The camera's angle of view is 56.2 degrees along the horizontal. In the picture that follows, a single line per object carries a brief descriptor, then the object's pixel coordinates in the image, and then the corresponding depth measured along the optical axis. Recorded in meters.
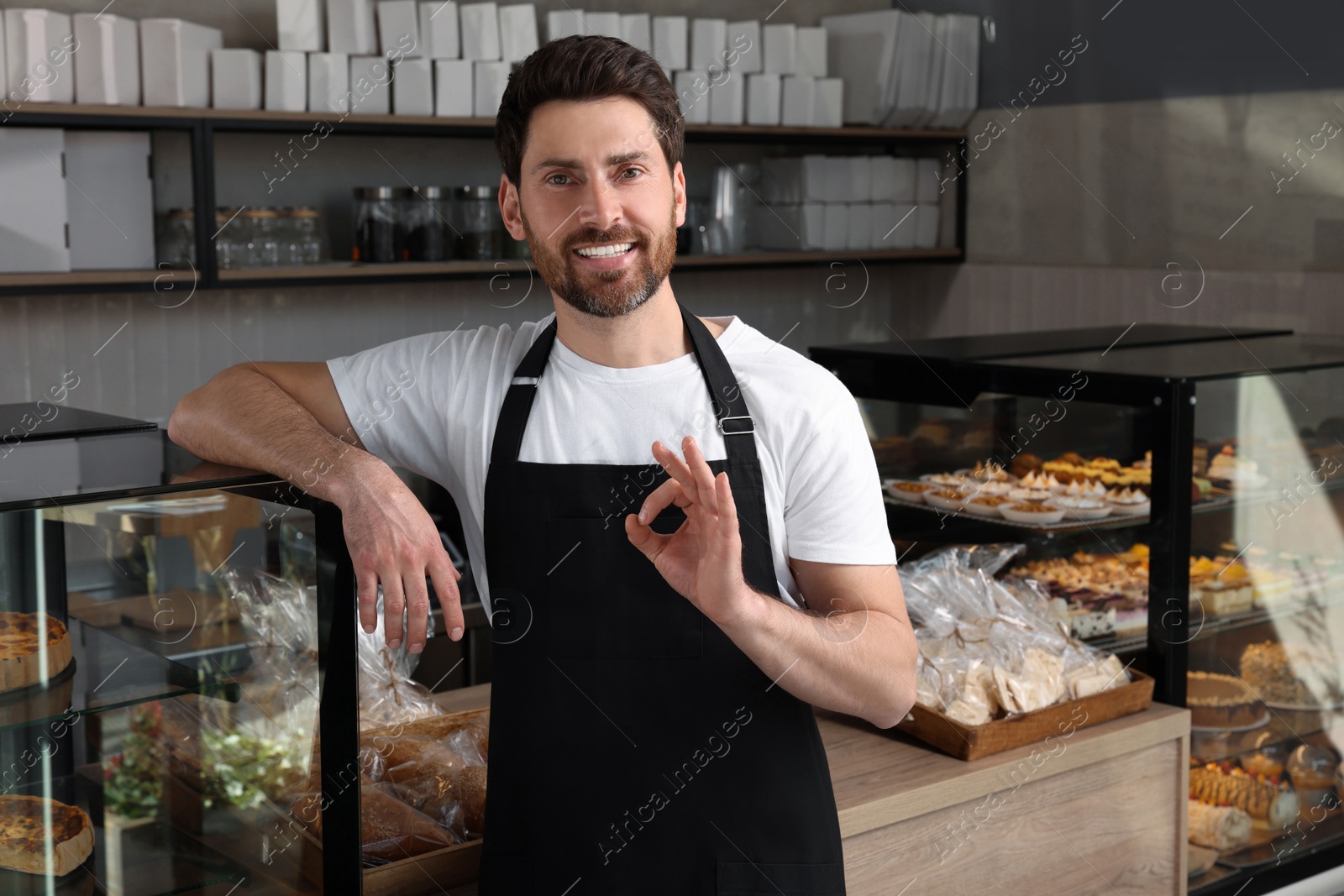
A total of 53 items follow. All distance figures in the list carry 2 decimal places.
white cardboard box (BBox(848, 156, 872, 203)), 4.39
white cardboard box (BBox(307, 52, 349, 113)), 3.32
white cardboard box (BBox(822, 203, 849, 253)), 4.38
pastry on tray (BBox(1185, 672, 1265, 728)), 2.42
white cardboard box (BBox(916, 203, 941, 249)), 4.63
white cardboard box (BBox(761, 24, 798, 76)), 4.23
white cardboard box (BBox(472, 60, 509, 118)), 3.60
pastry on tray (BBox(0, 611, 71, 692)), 1.12
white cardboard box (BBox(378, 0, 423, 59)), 3.40
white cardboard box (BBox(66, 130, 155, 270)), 3.08
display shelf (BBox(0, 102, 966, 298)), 3.00
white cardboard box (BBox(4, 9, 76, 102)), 2.92
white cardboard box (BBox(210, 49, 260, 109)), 3.21
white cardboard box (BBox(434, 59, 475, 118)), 3.54
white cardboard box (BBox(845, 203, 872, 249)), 4.45
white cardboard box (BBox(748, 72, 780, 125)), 4.14
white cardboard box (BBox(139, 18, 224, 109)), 3.10
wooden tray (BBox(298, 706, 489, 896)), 1.43
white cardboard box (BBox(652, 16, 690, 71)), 3.93
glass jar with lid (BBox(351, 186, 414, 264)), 3.54
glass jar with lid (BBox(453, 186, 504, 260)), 3.64
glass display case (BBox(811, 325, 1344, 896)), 2.11
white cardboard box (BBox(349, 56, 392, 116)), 3.40
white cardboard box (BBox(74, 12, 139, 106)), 3.02
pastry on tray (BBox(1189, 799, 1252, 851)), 2.36
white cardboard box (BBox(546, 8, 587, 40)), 3.76
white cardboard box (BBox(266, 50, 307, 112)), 3.27
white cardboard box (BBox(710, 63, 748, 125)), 4.07
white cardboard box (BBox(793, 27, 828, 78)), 4.37
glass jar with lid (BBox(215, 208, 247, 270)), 3.28
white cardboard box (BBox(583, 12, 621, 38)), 3.85
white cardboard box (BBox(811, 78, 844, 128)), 4.34
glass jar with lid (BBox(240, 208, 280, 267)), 3.33
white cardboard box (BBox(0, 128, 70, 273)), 2.93
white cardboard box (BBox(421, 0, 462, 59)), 3.47
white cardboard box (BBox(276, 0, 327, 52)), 3.26
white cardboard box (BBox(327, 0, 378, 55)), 3.33
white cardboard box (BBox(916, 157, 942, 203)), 4.62
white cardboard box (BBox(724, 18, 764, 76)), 4.12
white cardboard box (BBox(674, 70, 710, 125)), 3.99
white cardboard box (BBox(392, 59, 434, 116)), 3.47
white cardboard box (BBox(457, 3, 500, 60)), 3.53
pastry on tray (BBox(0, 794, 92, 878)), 1.16
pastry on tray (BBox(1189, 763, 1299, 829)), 2.44
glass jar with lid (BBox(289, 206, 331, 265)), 3.41
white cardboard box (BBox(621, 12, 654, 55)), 3.87
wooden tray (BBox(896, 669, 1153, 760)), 1.84
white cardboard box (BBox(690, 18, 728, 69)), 4.01
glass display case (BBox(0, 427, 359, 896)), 1.15
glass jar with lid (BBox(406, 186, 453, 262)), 3.57
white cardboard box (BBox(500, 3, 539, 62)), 3.61
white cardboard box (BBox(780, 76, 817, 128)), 4.24
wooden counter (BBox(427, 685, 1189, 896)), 1.74
